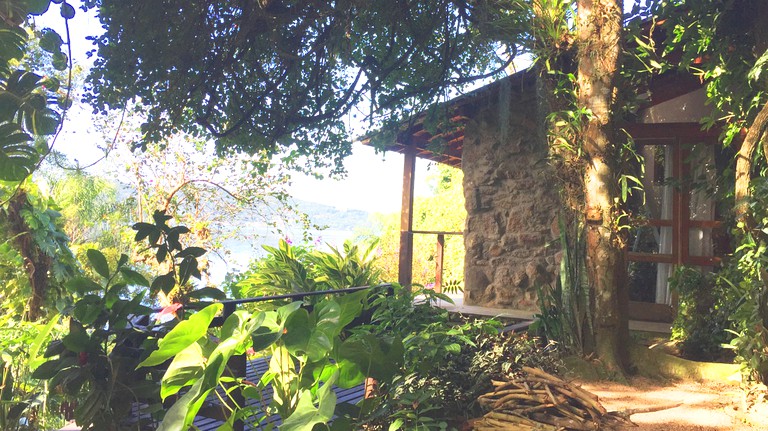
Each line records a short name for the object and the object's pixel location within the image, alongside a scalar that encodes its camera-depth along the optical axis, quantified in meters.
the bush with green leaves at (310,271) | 5.96
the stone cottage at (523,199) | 5.70
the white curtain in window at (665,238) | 5.72
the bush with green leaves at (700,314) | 4.07
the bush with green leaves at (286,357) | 1.46
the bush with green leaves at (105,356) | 2.02
